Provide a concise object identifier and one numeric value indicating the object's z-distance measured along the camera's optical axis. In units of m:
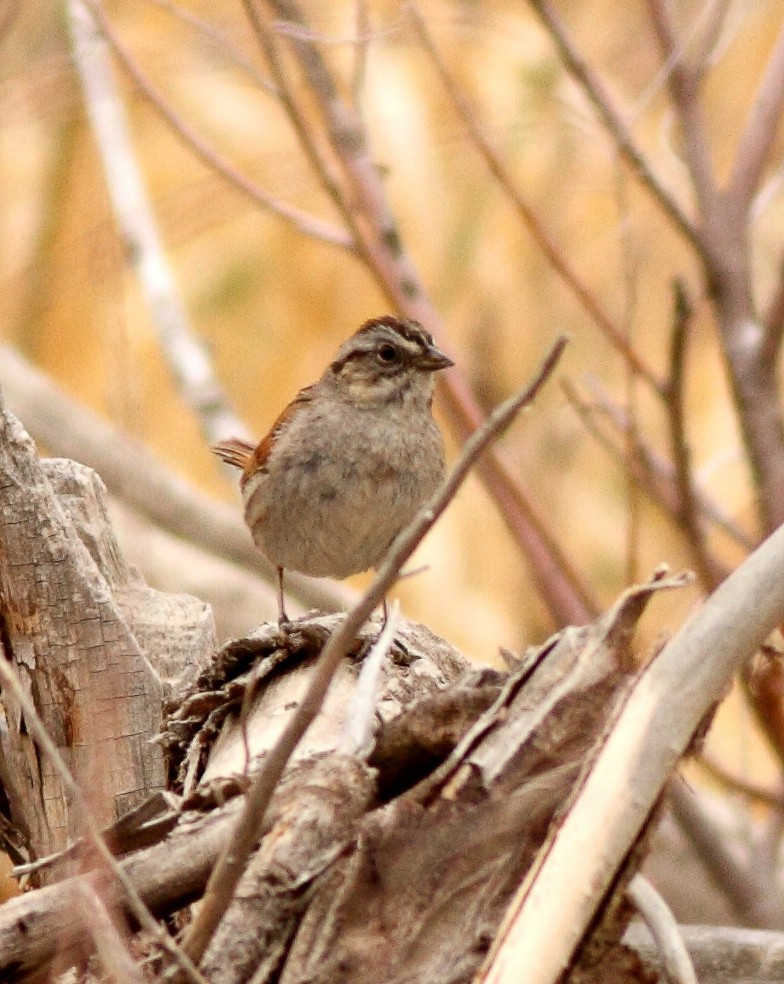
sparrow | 6.87
